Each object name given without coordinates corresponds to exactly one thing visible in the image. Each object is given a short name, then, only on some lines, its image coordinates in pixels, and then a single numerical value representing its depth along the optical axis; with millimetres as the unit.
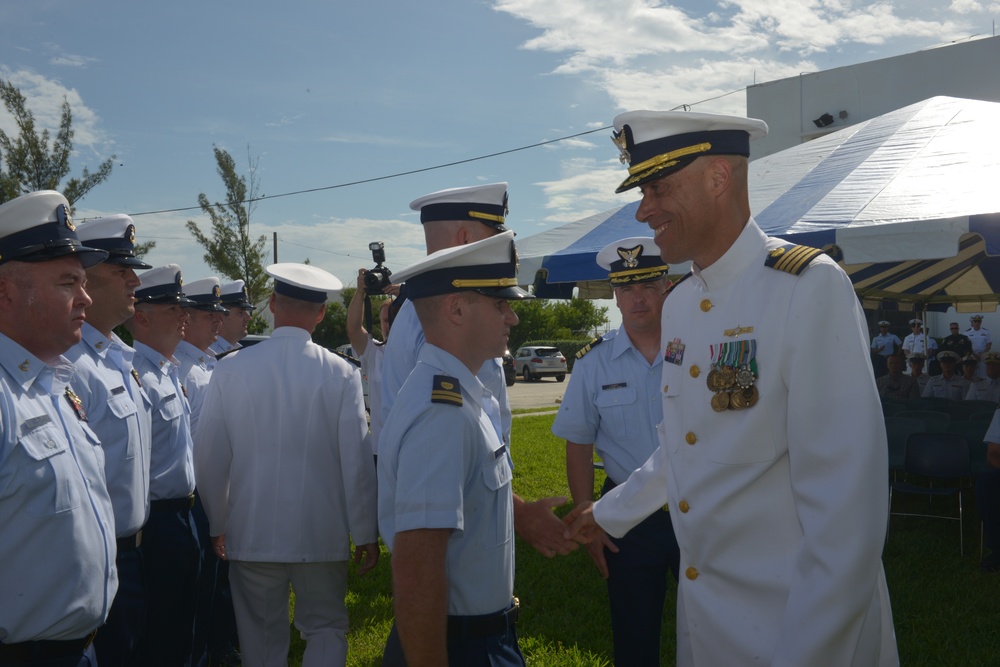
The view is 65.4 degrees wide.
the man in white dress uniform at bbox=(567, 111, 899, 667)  1729
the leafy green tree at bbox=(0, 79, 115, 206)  15992
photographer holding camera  5172
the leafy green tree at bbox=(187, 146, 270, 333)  23969
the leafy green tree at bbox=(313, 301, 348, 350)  37438
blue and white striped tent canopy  5121
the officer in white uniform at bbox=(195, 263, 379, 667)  3998
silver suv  31922
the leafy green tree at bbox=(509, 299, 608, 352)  45750
